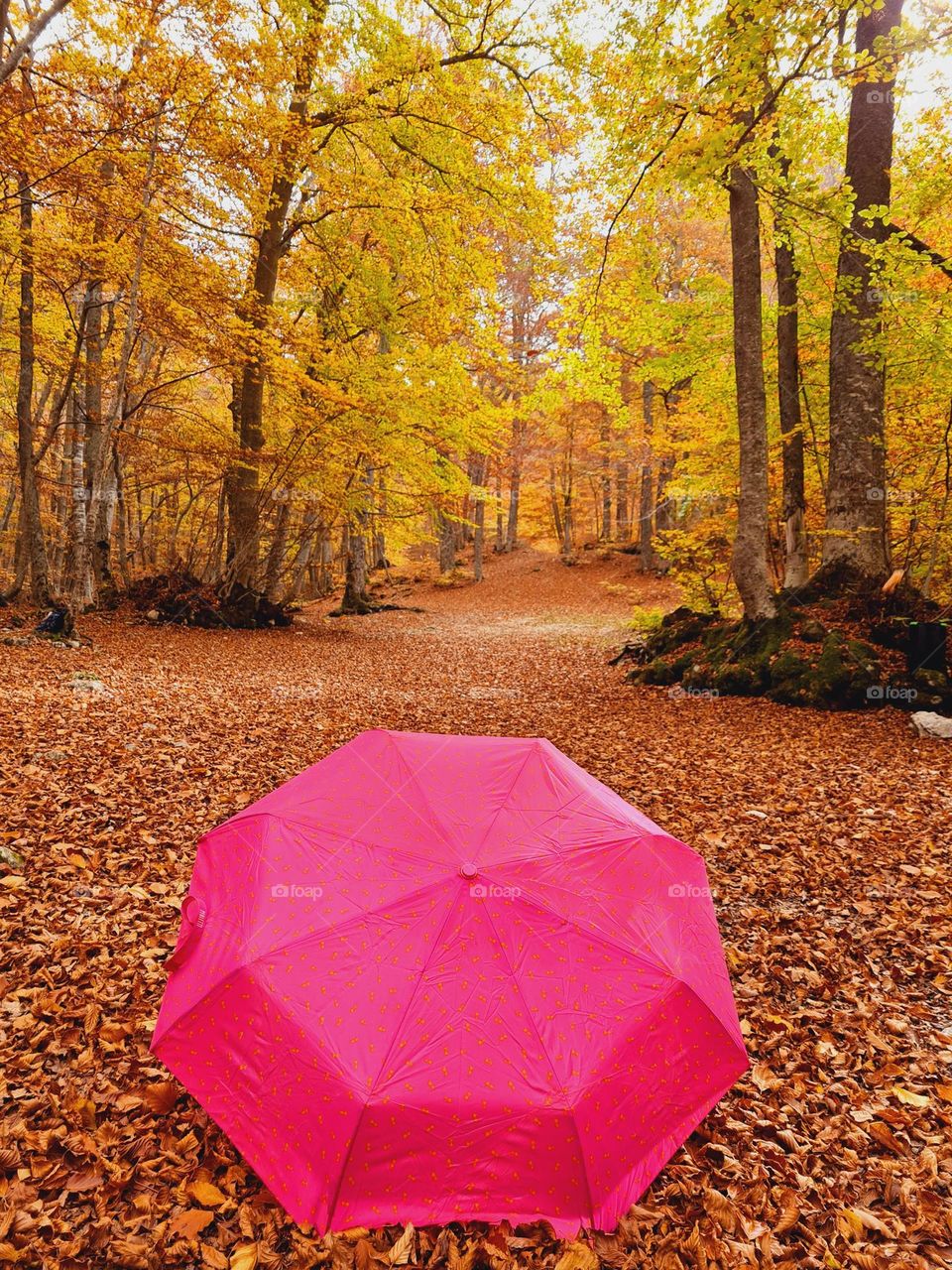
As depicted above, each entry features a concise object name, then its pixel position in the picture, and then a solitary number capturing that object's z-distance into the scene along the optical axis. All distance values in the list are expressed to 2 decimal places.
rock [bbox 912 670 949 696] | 6.78
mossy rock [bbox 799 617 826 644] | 7.79
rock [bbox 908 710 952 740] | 6.25
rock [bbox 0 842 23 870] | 3.74
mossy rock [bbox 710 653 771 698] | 7.93
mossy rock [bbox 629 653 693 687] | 9.05
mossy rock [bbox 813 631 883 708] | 7.09
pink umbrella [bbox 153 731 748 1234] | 1.61
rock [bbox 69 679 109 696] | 6.99
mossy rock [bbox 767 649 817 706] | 7.39
